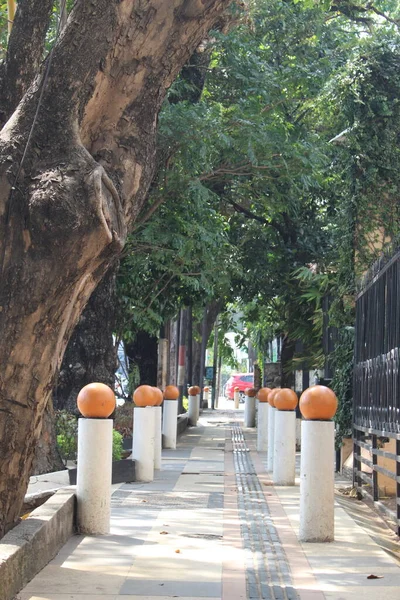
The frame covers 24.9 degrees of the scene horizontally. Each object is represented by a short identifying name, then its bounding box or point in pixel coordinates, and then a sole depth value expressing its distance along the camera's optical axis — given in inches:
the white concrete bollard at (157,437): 483.2
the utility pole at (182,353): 1140.9
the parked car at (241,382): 2368.4
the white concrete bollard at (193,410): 1042.9
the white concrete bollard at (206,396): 1852.6
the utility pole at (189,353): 1191.6
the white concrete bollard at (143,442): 430.0
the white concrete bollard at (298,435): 725.3
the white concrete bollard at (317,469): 278.7
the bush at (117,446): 487.2
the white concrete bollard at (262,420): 629.9
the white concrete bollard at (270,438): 518.0
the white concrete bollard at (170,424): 643.5
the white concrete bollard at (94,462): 280.5
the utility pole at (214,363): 1878.7
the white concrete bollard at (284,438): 416.2
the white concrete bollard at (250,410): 1084.2
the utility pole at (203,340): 1375.0
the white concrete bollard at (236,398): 1979.1
